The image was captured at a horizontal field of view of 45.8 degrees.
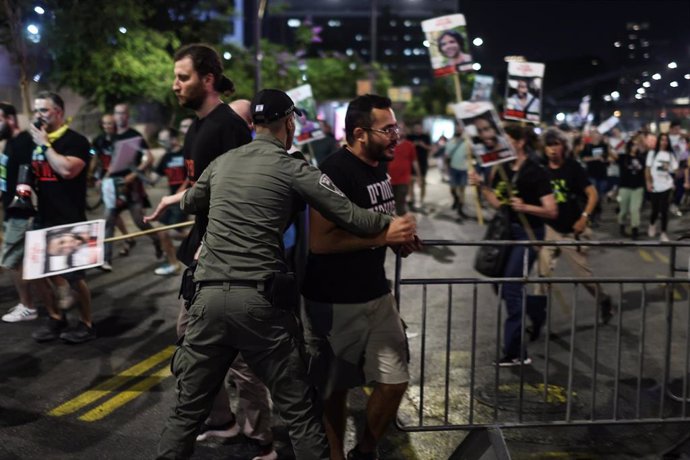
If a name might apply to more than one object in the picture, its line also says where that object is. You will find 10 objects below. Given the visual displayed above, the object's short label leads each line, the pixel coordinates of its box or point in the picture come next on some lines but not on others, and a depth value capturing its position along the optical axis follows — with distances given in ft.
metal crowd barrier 15.08
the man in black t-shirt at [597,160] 57.21
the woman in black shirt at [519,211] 20.30
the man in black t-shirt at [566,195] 25.89
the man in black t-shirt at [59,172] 20.21
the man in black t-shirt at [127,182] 31.45
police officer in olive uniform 11.23
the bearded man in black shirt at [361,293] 12.90
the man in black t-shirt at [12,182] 21.34
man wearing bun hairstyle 13.71
